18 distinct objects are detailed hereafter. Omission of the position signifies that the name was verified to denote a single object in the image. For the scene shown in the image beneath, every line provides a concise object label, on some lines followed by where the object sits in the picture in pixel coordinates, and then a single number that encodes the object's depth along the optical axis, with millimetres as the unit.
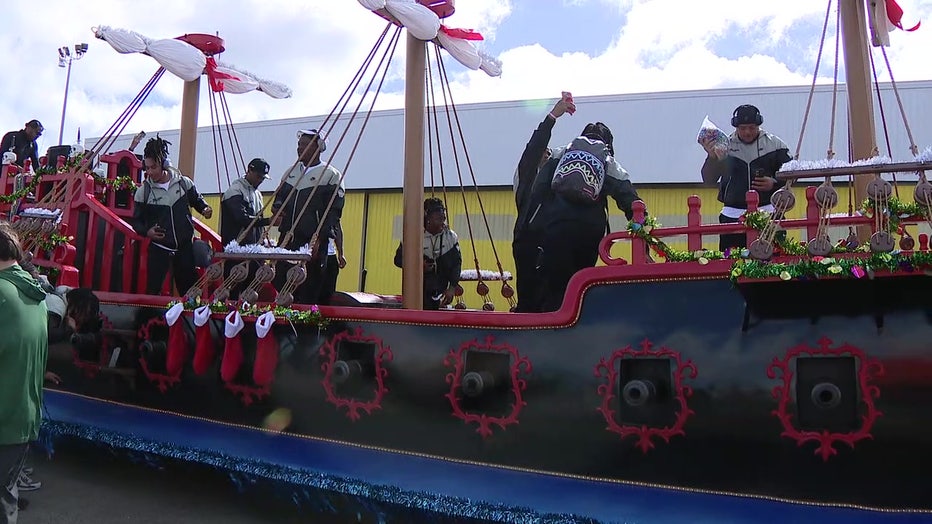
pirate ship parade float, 2703
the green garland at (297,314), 3943
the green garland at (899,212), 2732
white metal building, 12102
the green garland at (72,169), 5688
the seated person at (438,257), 5468
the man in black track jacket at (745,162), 3992
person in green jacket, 2658
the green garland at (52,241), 5098
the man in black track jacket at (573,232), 3965
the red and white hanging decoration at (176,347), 4496
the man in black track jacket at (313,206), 4938
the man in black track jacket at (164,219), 5336
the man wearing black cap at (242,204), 5453
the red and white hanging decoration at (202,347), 4320
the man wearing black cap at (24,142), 7680
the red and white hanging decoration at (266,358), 4129
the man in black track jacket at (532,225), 4211
